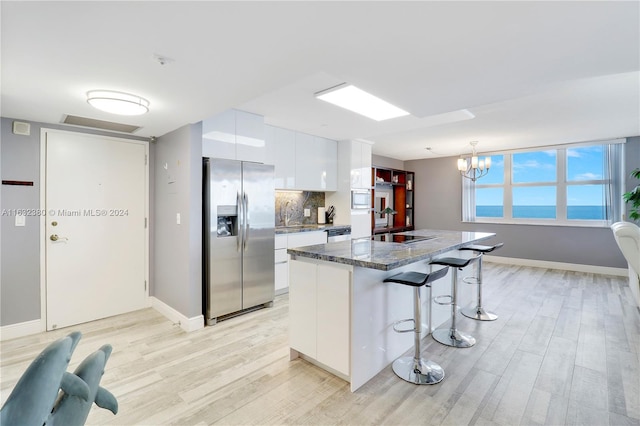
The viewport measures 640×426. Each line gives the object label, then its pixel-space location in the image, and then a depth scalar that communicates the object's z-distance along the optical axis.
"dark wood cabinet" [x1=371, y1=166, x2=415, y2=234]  6.76
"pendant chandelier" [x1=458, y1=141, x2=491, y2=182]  5.02
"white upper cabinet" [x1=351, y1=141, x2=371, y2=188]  5.25
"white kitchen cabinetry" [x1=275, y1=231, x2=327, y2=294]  4.06
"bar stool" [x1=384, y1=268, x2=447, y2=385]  2.21
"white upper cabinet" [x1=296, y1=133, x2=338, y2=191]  4.68
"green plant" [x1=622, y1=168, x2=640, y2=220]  4.16
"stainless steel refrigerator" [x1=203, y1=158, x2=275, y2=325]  3.29
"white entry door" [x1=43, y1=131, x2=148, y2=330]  3.23
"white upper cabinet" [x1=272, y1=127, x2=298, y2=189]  4.34
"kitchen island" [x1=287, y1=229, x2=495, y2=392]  2.13
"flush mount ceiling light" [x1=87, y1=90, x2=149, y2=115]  2.31
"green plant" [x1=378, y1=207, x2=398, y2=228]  6.26
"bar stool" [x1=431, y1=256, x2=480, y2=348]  2.76
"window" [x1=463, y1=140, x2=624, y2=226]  5.49
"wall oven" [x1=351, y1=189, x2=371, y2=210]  5.24
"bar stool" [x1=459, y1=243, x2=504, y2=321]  3.29
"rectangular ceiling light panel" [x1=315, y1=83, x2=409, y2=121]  2.84
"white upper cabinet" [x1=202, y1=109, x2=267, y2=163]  3.34
